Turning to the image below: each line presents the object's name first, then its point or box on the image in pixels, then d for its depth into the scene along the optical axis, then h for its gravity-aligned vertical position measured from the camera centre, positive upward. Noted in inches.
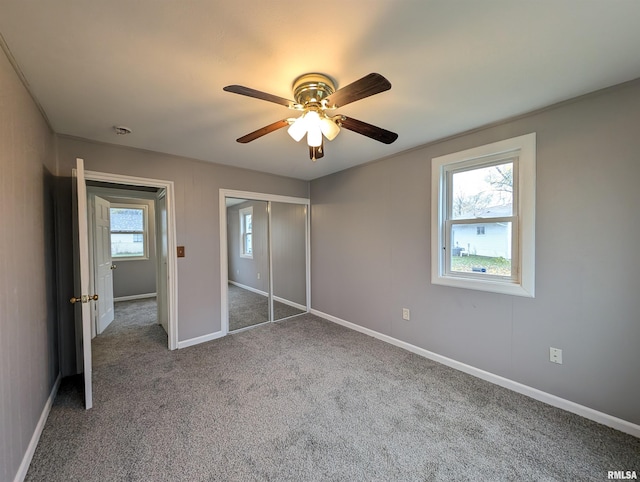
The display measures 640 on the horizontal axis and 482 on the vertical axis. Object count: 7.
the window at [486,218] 83.1 +6.0
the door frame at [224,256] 134.2 -11.0
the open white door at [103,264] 140.9 -16.5
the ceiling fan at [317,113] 58.8 +29.8
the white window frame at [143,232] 212.8 +3.5
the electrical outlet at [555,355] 77.8 -38.0
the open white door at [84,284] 75.4 -14.3
